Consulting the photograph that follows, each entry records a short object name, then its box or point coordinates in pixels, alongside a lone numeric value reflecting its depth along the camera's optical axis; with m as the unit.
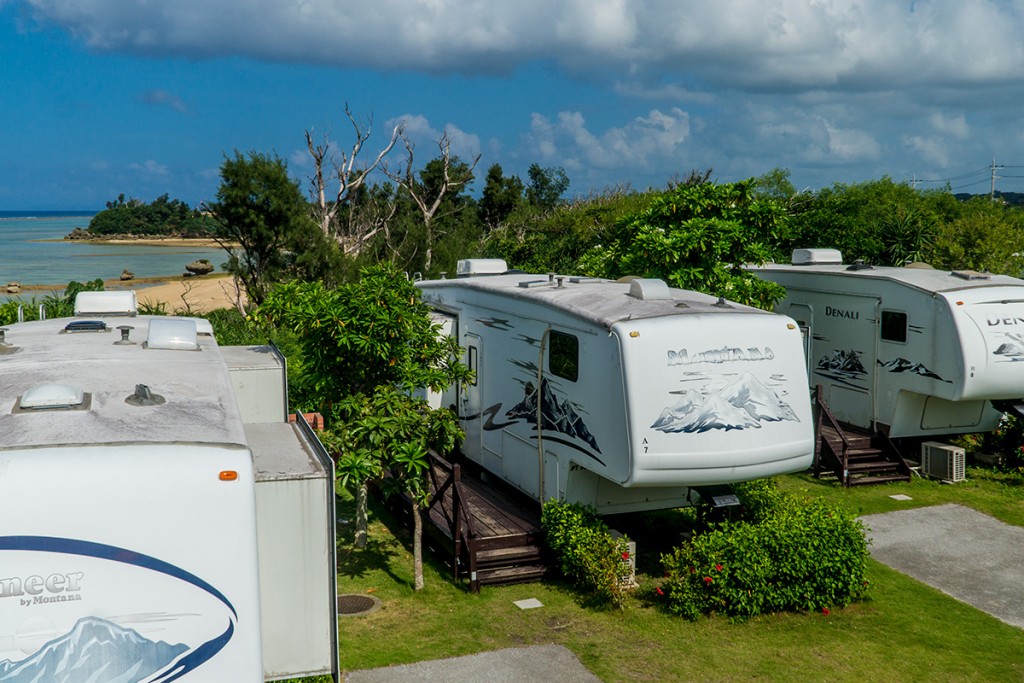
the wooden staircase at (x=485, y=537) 11.60
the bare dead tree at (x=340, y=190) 36.25
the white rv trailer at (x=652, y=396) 10.53
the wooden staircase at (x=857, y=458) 16.21
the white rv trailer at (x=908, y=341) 15.33
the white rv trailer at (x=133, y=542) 5.37
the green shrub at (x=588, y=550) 11.03
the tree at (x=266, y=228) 29.86
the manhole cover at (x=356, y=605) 10.98
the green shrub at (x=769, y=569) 10.74
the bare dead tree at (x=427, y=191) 38.78
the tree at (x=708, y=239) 16.27
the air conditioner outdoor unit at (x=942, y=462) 16.17
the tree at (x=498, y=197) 54.50
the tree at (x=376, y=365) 11.48
